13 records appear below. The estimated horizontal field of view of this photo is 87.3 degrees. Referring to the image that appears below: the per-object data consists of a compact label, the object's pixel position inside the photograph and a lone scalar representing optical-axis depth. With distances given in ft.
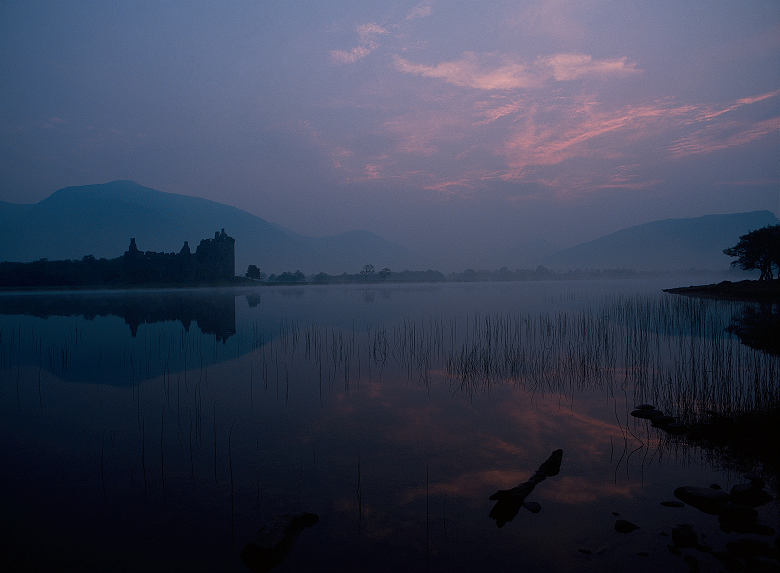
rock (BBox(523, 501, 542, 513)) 14.40
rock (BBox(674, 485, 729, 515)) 13.99
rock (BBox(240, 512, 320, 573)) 11.79
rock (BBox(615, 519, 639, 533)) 13.19
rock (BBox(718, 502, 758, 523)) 13.08
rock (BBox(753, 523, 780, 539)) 12.46
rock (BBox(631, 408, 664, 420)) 22.99
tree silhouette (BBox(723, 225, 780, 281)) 130.52
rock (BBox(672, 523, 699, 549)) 12.28
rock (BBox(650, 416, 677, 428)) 21.57
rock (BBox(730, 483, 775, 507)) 14.14
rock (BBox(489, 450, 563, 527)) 14.17
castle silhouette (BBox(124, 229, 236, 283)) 251.39
